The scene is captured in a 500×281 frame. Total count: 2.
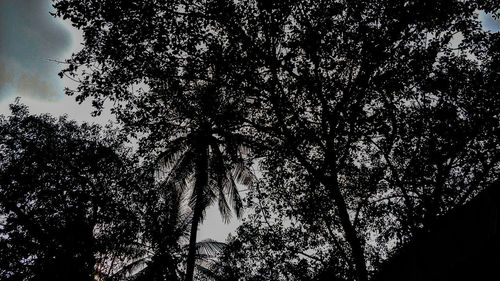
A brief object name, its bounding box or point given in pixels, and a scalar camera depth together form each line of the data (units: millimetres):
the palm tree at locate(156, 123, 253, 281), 15438
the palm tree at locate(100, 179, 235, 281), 12484
